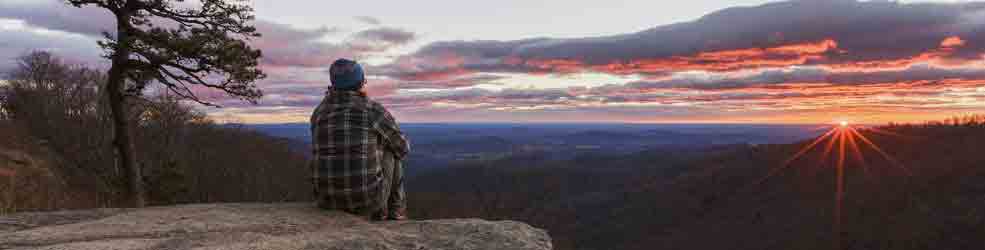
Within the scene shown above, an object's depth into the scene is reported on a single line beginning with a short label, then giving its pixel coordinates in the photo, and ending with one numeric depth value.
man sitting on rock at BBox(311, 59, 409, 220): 4.07
